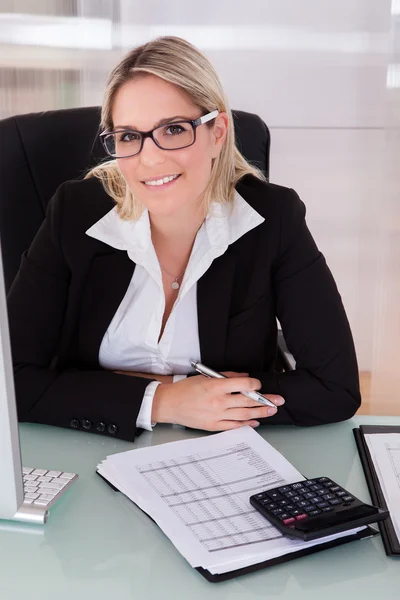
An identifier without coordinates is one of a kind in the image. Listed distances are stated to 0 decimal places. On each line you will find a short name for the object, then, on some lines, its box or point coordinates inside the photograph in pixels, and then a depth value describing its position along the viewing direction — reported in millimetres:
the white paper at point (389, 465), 1644
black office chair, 2283
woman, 2011
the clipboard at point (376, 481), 1564
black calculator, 1557
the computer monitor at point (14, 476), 1512
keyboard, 1637
